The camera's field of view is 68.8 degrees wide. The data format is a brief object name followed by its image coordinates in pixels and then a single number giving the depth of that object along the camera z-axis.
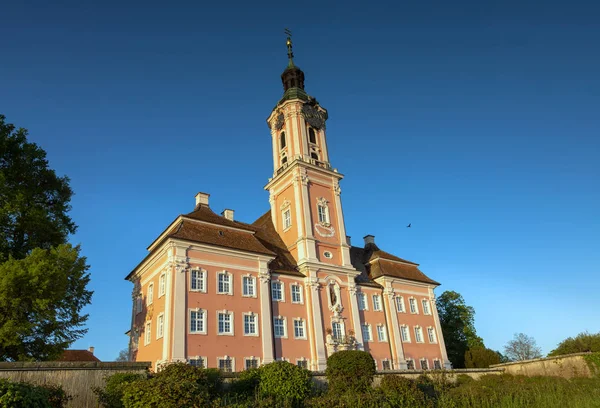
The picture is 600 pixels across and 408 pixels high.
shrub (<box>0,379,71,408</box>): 9.89
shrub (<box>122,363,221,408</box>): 13.05
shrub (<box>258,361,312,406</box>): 17.77
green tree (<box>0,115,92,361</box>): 21.91
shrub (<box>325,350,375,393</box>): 21.62
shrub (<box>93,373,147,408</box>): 15.77
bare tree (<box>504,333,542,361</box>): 84.94
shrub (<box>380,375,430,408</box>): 16.38
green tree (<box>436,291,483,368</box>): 52.47
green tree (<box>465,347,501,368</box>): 43.84
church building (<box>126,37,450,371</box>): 29.98
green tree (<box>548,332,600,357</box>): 36.97
